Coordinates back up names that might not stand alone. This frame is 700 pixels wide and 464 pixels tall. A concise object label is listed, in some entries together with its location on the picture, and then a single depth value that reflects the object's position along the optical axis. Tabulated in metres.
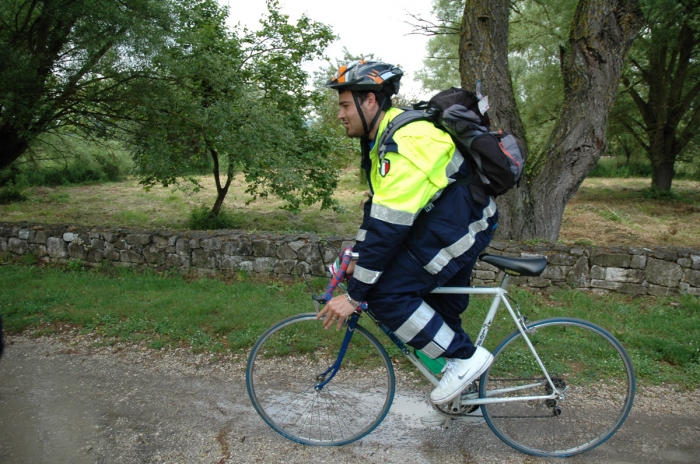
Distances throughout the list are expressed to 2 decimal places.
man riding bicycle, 2.62
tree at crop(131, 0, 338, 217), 8.95
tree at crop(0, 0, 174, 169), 7.43
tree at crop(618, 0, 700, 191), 16.59
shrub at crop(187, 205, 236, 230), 13.07
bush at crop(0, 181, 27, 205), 16.41
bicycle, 3.16
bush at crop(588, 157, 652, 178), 31.12
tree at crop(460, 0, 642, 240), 6.96
